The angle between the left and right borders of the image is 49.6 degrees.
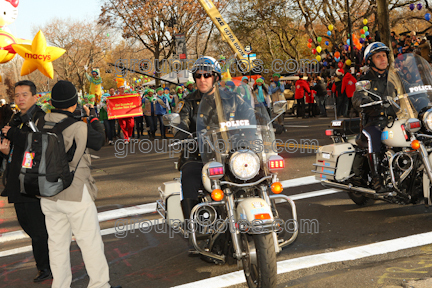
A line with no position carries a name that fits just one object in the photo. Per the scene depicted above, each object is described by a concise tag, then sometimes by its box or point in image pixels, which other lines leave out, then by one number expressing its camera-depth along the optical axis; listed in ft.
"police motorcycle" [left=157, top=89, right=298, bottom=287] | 12.17
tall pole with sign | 84.48
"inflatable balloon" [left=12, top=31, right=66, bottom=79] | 41.11
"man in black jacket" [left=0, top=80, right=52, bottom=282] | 15.38
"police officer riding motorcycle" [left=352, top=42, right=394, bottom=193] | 19.02
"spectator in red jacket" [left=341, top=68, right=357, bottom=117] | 57.11
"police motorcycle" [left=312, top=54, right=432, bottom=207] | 16.94
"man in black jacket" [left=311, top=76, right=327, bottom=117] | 72.13
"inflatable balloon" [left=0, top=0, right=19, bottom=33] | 47.83
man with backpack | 13.10
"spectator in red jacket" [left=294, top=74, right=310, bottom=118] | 71.36
